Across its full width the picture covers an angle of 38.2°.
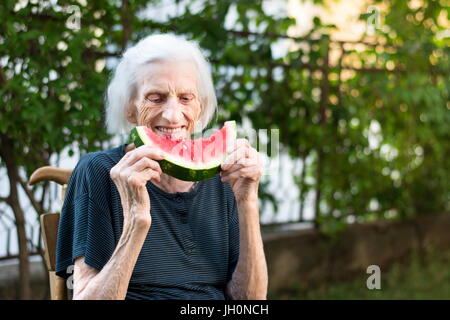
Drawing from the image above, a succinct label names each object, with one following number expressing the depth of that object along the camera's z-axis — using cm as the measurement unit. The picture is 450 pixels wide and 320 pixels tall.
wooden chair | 254
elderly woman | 219
